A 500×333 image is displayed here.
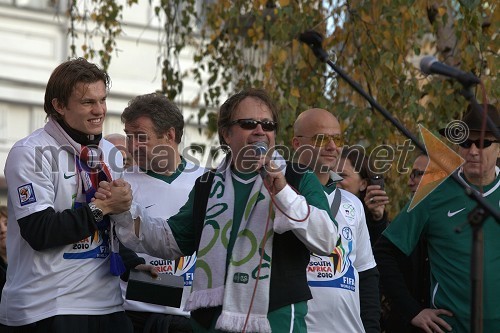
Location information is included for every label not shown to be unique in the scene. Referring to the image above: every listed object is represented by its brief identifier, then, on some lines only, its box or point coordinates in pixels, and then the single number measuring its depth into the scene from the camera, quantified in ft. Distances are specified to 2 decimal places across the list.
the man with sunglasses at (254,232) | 28.19
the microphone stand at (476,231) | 22.65
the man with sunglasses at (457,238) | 34.73
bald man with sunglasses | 35.83
